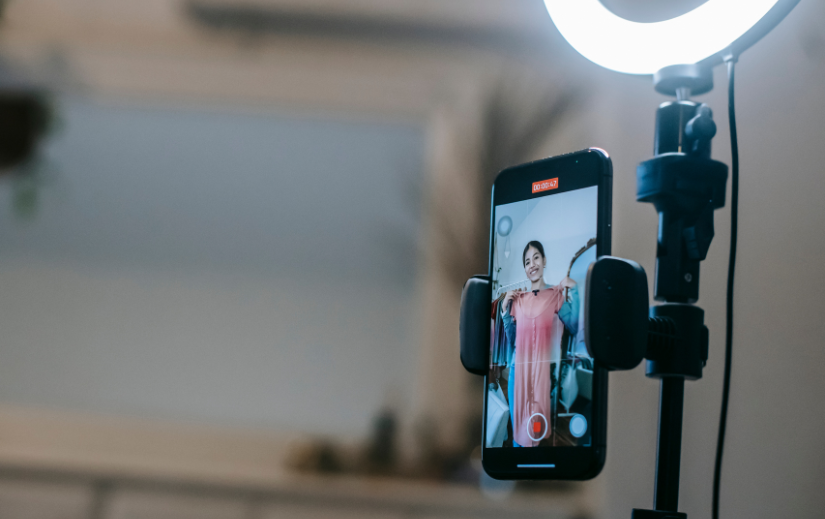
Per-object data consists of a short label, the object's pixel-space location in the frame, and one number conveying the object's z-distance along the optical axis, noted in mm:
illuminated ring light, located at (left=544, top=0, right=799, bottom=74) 747
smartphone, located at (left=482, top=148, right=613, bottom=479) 735
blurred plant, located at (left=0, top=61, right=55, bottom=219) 1847
